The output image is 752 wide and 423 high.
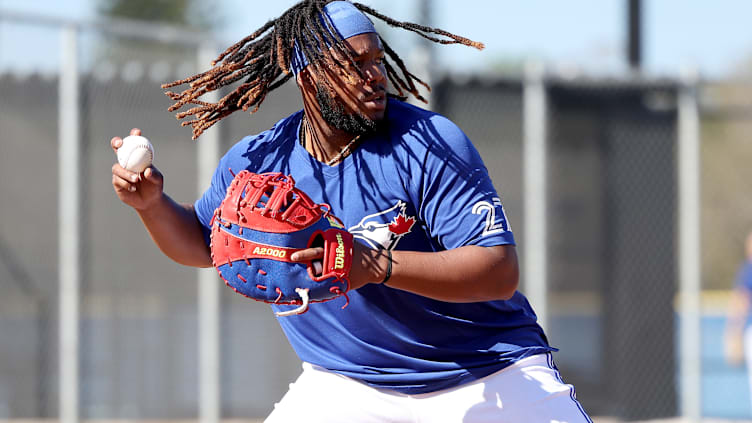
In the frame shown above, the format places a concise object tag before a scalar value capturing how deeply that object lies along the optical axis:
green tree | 82.12
